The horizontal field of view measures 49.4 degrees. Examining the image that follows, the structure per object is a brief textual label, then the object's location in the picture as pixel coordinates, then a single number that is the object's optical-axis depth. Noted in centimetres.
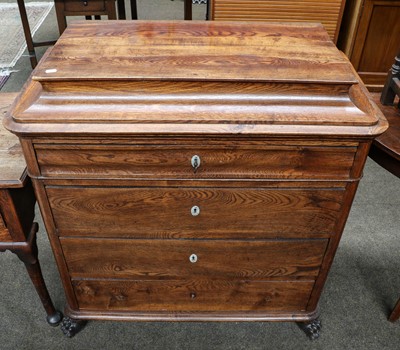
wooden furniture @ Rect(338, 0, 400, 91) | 228
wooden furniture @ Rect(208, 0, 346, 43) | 222
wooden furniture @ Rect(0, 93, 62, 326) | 111
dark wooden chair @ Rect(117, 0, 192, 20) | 260
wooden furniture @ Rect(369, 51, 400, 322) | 122
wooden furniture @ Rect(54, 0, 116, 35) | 251
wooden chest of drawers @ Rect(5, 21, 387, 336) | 97
